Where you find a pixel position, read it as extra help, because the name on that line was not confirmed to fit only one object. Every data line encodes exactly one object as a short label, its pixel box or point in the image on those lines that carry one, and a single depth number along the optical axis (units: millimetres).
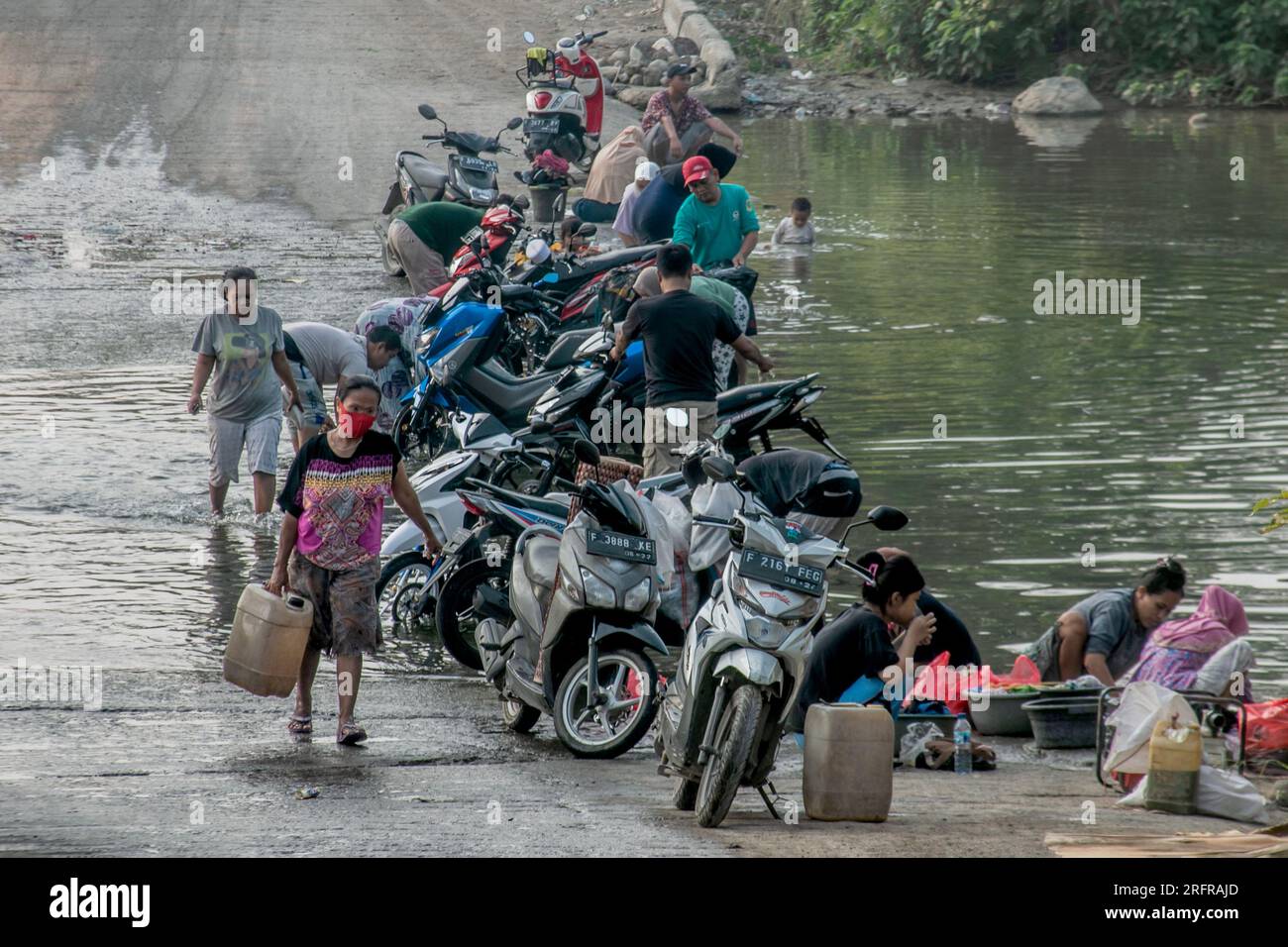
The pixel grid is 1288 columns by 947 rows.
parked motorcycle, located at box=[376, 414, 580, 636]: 19922
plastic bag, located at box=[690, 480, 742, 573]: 16016
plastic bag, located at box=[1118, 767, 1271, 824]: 14336
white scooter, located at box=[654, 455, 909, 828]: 13656
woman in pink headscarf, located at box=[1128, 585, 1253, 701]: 16609
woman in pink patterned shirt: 16172
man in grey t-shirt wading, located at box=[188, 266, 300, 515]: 23250
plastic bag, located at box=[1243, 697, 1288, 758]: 15852
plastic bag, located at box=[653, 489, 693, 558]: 18531
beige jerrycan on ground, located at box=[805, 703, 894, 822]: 13945
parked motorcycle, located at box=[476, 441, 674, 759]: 15937
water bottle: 16359
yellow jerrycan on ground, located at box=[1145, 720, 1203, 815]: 14461
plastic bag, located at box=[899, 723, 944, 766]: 16594
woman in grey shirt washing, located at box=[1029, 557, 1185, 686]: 17641
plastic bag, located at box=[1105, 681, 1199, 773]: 14781
